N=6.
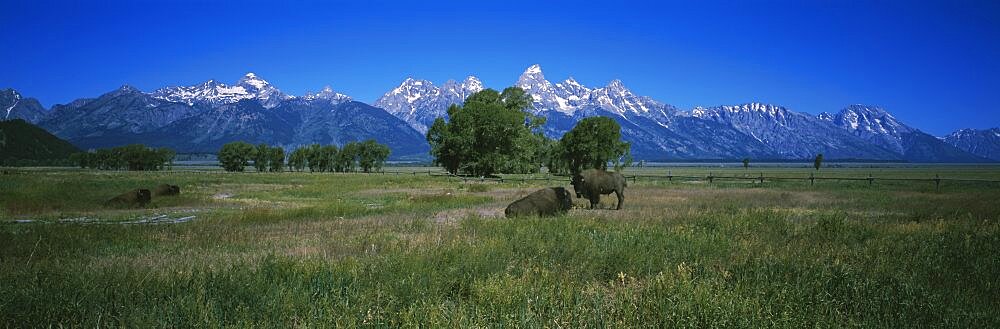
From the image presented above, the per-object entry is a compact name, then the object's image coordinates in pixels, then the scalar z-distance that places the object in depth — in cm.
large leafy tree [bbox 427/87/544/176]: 6200
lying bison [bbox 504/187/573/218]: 1756
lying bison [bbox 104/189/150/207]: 2519
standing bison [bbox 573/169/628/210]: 2206
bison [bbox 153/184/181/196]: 2960
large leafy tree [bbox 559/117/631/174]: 7694
